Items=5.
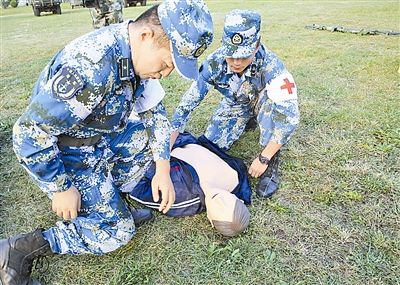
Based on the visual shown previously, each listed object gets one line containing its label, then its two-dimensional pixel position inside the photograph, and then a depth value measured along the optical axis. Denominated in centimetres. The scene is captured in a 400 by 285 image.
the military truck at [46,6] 1635
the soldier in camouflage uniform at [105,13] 433
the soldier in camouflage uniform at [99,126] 130
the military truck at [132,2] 1875
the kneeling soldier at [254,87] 207
